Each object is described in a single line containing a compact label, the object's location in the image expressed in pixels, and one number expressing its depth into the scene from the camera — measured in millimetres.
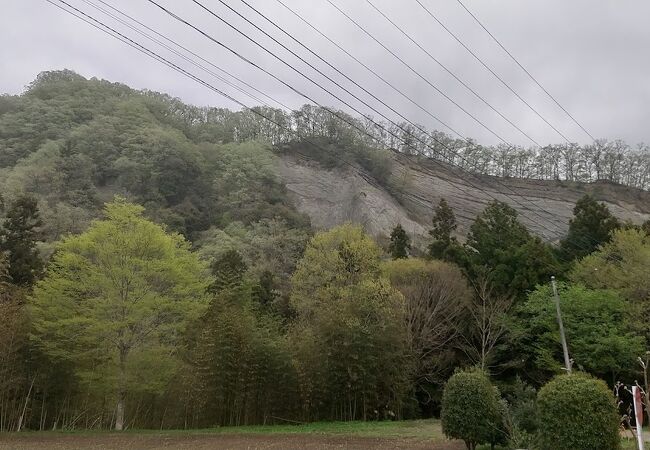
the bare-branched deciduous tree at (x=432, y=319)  27141
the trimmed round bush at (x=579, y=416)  9289
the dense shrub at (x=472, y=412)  11820
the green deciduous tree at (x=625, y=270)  25906
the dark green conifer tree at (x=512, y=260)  30688
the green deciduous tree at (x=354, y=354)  22562
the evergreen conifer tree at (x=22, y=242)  27438
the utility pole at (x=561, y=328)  17856
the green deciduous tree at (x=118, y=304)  21172
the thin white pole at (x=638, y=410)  7062
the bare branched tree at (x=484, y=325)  27203
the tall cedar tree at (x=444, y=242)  33750
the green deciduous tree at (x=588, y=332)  24391
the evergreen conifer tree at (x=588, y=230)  34938
